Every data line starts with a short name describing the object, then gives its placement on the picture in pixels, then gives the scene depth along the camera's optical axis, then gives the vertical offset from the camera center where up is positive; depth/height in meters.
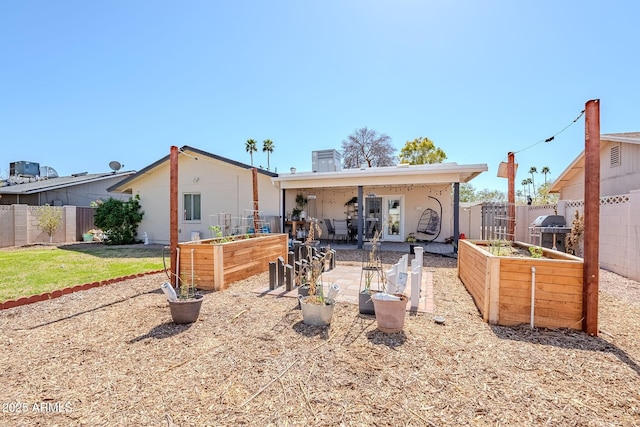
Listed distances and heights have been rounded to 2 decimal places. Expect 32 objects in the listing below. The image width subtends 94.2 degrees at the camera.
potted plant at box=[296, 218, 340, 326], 3.28 -1.07
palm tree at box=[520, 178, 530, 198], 34.53 +3.19
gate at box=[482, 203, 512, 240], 10.77 -0.24
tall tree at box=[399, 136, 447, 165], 24.19 +4.72
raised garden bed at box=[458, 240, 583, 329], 3.17 -0.90
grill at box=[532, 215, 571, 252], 7.64 -0.52
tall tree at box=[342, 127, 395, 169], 25.09 +5.07
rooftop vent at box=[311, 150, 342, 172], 11.84 +1.93
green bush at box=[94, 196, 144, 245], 12.11 -0.45
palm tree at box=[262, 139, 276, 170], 32.28 +6.85
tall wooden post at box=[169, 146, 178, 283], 4.88 +0.00
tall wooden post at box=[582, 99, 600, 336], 3.03 -0.06
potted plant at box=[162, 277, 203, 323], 3.35 -1.12
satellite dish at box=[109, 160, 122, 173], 17.99 +2.61
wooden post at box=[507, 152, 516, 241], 5.98 +0.60
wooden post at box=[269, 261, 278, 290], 4.91 -1.10
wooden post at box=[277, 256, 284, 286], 5.19 -1.11
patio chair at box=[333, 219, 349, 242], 11.47 -0.74
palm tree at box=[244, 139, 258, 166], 31.12 +6.61
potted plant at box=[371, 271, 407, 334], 3.01 -1.05
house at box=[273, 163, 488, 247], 9.09 +0.42
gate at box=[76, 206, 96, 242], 13.70 -0.57
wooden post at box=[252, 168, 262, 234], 7.47 +0.50
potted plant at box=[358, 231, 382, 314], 3.69 -1.15
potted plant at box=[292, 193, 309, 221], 11.62 +0.12
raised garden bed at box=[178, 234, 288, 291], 4.94 -0.93
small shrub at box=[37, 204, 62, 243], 12.14 -0.46
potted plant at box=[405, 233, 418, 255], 11.75 -1.17
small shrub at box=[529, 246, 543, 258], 4.13 -0.60
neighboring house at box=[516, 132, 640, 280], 5.77 +0.12
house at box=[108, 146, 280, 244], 10.99 +0.57
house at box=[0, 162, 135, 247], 11.62 +0.58
